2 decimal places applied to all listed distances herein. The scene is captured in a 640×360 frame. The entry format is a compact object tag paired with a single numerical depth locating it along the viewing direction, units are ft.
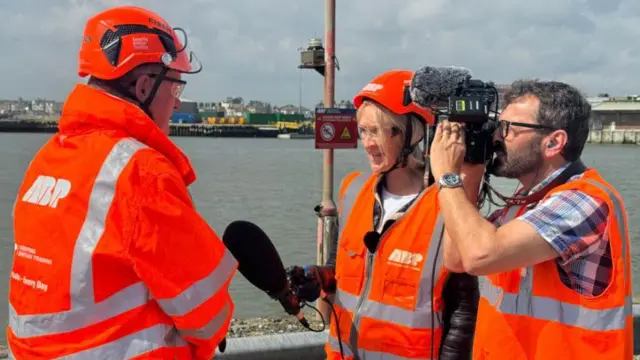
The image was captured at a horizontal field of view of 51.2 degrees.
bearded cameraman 6.31
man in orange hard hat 5.69
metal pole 18.65
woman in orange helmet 7.91
